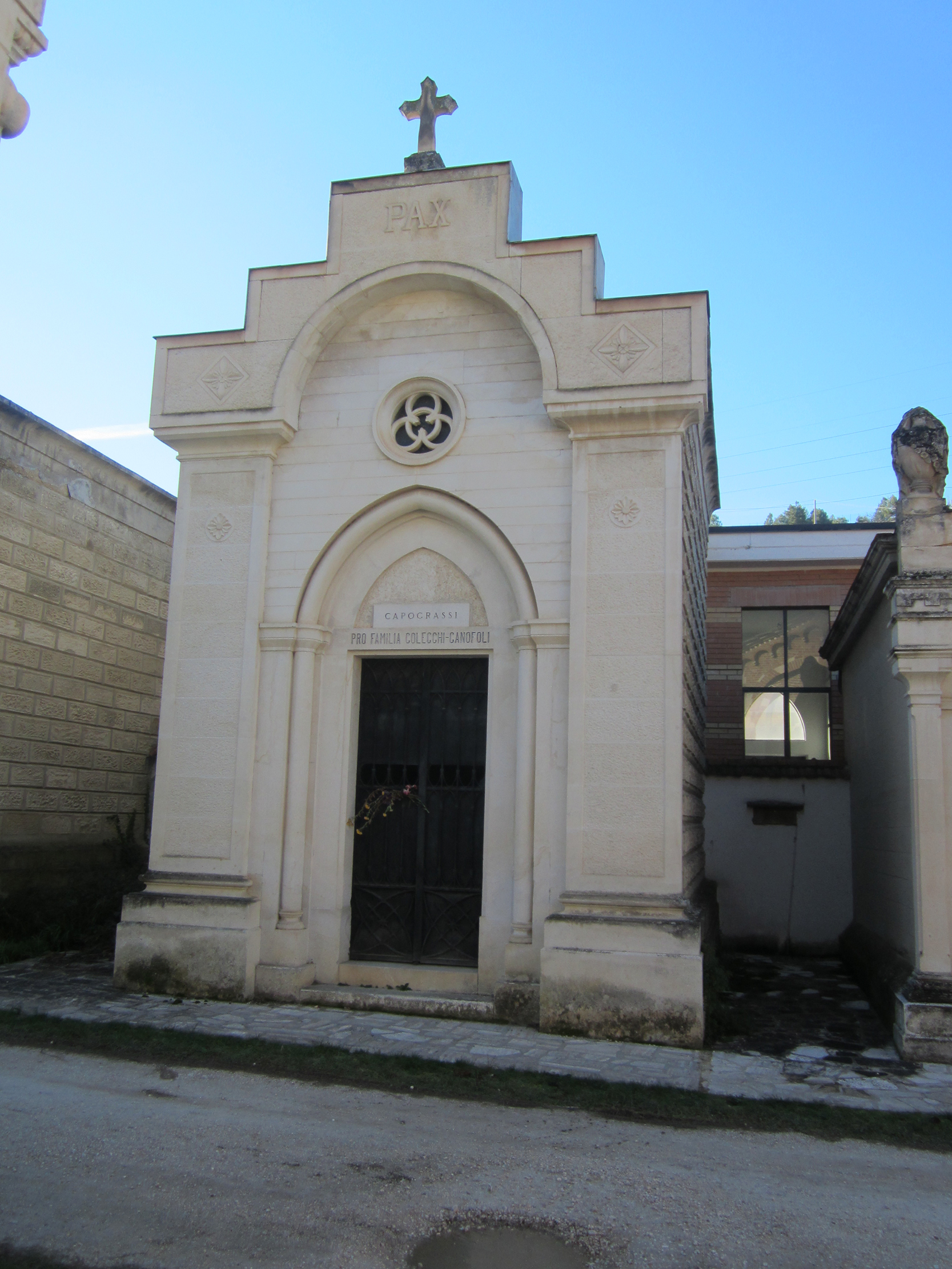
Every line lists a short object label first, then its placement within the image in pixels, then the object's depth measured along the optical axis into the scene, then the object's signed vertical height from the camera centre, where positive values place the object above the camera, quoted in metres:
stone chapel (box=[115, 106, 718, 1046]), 8.02 +1.56
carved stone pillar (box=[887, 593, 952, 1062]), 6.96 +0.14
